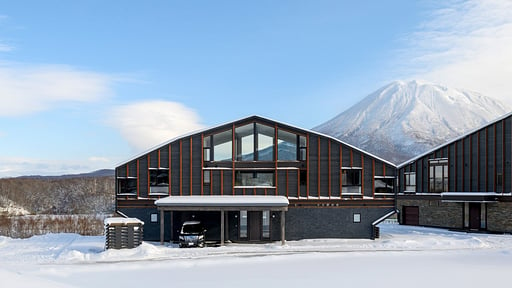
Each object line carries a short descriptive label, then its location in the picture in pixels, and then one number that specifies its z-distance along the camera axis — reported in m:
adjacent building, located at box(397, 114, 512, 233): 33.84
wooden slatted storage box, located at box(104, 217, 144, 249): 25.06
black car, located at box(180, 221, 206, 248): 26.98
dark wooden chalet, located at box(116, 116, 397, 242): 30.03
